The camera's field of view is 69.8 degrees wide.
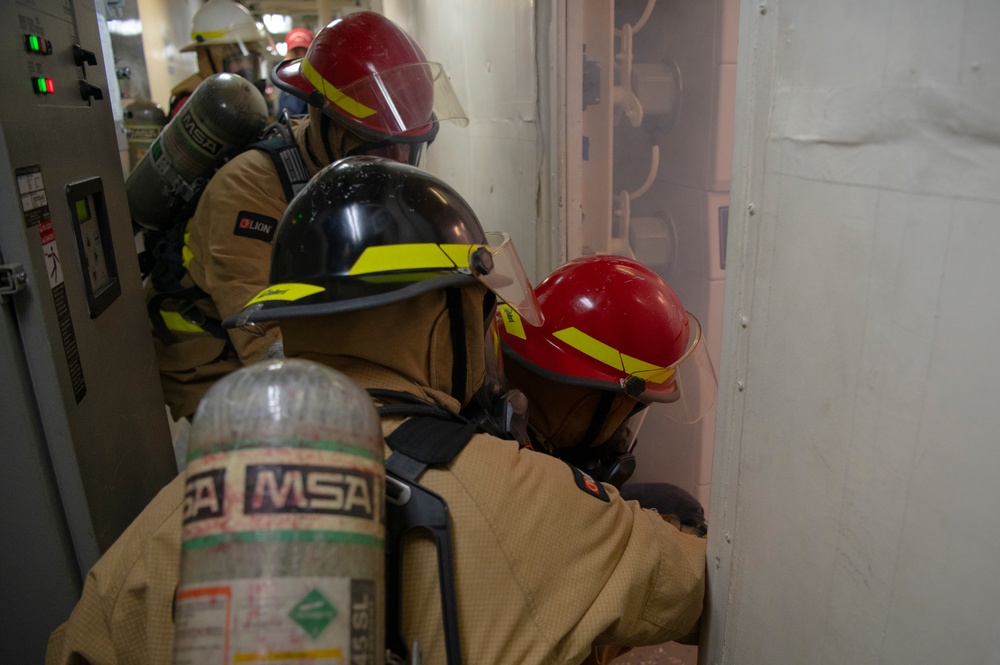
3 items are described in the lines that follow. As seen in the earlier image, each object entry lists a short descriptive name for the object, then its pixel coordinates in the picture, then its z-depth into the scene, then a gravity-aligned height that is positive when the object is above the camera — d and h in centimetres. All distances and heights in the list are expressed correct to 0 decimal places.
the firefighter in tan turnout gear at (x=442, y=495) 98 -53
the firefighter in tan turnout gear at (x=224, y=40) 552 +65
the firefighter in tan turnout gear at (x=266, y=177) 232 -17
